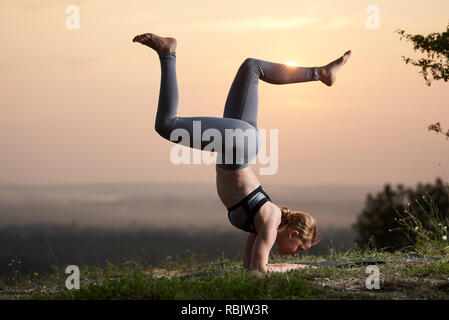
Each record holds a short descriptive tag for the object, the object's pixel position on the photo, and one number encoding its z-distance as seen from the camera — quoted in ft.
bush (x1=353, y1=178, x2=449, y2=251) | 35.06
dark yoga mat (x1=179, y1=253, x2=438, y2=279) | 22.12
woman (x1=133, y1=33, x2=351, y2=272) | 17.28
